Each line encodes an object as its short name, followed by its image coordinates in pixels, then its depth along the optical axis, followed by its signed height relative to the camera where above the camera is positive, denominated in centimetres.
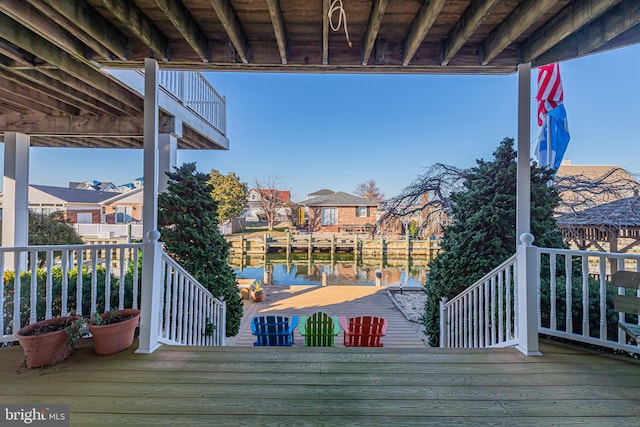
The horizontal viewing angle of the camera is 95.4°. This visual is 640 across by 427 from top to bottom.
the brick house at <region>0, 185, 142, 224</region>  1738 +106
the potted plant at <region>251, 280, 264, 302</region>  777 -199
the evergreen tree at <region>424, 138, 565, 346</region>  341 +1
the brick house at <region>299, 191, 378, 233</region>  2362 +64
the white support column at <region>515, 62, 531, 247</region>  261 +60
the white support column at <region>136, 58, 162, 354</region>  238 -9
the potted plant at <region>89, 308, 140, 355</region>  226 -88
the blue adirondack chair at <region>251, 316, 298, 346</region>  470 -182
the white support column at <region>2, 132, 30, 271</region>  472 +50
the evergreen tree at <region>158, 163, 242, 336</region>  382 -9
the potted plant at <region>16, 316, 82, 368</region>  205 -87
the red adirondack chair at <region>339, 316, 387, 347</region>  470 -183
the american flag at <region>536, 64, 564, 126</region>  454 +212
